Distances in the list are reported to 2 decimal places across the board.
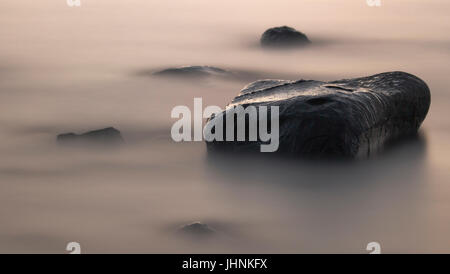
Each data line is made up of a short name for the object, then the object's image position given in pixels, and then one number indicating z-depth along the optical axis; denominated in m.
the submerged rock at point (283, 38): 9.88
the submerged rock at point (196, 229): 4.54
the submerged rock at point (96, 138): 6.02
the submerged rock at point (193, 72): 8.23
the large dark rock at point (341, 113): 5.33
